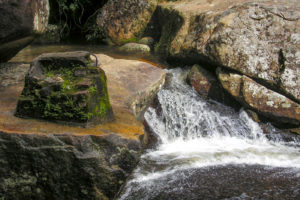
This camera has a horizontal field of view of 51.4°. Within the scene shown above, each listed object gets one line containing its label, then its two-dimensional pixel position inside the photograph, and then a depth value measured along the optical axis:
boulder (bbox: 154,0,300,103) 5.34
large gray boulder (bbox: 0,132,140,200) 3.00
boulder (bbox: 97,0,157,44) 10.15
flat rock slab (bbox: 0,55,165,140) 3.16
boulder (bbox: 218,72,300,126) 5.17
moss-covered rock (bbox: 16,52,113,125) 3.20
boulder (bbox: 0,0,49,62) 4.27
